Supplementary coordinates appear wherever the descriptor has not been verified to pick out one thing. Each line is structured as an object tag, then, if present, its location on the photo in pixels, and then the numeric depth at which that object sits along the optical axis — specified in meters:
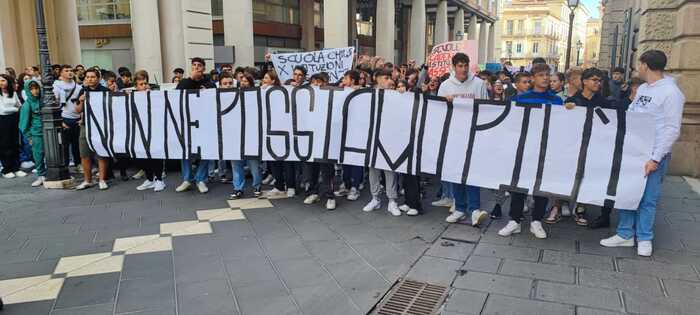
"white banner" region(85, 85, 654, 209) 5.26
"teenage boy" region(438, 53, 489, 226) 6.12
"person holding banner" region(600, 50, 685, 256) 4.86
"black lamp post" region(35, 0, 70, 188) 7.75
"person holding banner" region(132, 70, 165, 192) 7.89
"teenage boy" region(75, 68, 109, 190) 7.98
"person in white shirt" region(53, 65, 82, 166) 8.23
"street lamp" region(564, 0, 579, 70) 15.36
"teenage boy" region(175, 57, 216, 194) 7.68
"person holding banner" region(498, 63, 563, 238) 5.60
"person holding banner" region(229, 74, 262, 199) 7.36
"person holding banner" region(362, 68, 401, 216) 6.58
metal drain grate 3.99
